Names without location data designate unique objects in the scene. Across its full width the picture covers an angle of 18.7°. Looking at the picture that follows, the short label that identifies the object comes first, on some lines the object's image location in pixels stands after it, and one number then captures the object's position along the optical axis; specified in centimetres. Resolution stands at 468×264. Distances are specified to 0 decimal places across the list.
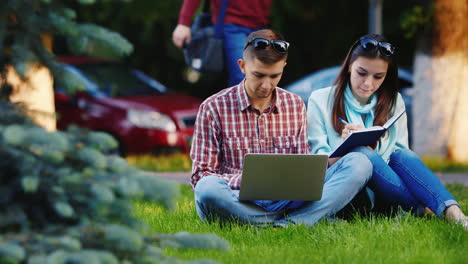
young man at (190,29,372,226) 828
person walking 1058
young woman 857
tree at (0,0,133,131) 486
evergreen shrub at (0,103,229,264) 453
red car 1878
